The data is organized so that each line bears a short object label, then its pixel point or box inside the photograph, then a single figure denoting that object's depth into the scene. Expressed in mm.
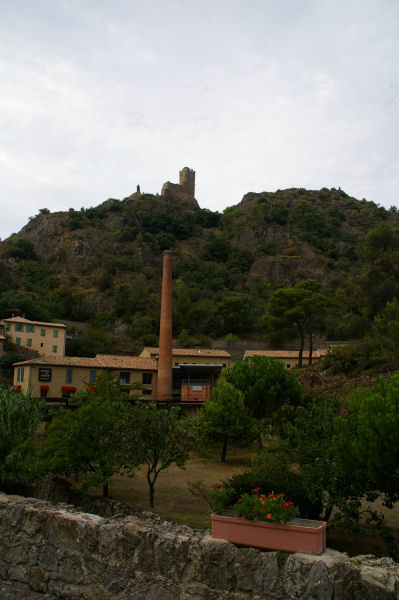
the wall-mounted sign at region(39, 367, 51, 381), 37656
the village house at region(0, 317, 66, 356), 48812
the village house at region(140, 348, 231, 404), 43172
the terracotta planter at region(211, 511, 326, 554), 11734
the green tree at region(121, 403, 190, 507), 19328
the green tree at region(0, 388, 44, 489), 20172
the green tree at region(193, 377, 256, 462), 25594
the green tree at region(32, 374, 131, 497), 19109
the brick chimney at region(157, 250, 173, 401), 40562
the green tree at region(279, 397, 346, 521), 14344
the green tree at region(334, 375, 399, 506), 12664
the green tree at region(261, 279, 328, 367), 49562
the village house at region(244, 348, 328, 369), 49750
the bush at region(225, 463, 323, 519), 14143
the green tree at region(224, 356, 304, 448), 27375
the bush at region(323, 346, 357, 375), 36938
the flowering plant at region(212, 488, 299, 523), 12102
